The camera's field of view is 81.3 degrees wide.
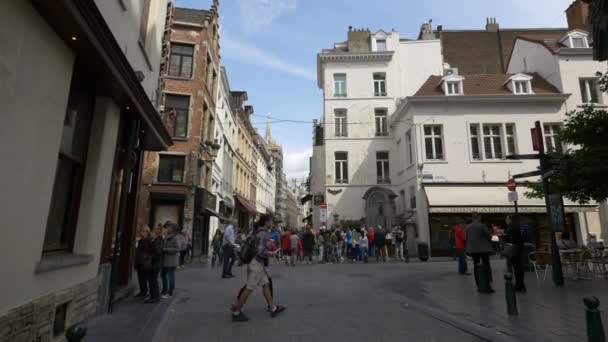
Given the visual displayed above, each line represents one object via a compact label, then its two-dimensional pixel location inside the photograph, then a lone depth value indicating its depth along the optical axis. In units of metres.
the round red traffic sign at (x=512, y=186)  13.10
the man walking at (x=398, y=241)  18.66
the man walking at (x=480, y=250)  7.71
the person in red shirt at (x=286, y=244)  16.71
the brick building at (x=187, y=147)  18.34
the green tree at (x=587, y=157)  8.36
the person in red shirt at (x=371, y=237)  18.42
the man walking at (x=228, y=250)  11.16
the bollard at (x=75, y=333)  2.04
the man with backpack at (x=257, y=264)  5.62
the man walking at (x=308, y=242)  17.70
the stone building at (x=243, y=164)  31.41
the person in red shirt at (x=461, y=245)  11.20
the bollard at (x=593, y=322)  3.26
